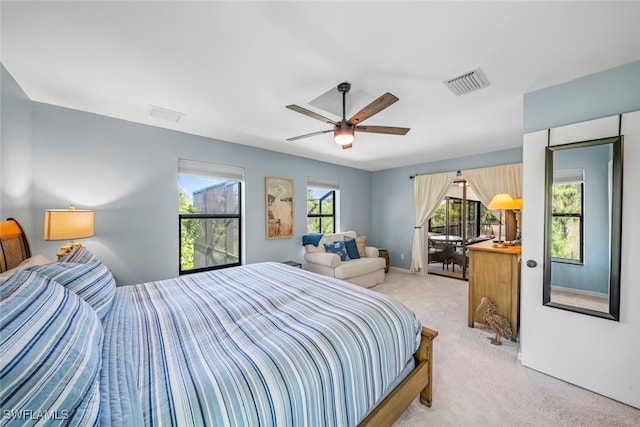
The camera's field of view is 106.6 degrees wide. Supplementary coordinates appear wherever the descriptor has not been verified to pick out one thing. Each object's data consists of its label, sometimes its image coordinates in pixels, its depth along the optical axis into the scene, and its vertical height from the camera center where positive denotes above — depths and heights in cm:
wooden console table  255 -75
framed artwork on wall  411 +8
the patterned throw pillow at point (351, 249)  460 -72
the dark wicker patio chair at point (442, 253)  540 -91
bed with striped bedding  71 -66
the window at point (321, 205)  494 +14
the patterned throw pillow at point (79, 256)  175 -35
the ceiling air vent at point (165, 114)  251 +107
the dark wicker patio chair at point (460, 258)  485 -97
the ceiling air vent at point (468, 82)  191 +110
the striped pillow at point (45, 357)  59 -45
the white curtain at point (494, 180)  394 +57
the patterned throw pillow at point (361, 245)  482 -67
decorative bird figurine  249 -117
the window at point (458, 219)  586 -15
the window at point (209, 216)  339 -8
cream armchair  397 -91
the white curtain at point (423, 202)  488 +22
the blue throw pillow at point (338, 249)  444 -69
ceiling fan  187 +80
